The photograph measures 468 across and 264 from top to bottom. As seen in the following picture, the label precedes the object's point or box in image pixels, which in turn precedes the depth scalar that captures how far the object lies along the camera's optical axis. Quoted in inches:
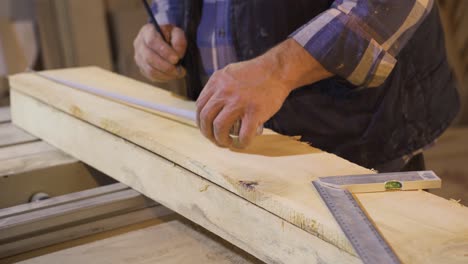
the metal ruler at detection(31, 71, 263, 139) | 56.7
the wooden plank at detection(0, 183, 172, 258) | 56.6
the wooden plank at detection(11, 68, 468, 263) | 48.7
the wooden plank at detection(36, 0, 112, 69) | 126.9
